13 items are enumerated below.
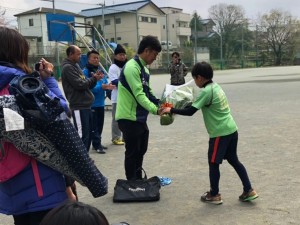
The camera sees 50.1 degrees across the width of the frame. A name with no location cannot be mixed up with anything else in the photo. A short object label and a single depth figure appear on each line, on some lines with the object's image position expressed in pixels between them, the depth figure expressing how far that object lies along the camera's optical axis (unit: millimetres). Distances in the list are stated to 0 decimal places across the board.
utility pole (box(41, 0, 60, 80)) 27101
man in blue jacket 5486
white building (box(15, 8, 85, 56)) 43294
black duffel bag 3627
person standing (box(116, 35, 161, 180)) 3500
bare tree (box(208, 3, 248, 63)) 53974
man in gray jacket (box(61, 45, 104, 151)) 4756
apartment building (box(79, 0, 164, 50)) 50951
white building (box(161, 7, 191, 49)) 64779
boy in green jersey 3355
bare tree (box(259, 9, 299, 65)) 50282
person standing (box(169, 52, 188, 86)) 8910
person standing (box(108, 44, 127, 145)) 5793
